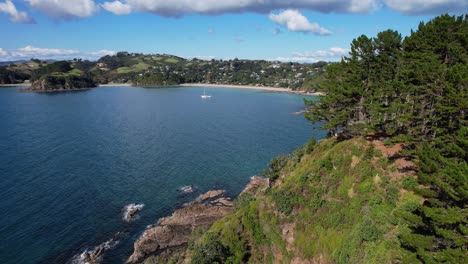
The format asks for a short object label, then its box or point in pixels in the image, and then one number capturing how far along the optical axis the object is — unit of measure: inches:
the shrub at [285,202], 1625.2
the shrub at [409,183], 1331.2
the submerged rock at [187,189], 2621.6
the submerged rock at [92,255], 1726.1
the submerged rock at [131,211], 2182.6
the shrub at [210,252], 1454.2
